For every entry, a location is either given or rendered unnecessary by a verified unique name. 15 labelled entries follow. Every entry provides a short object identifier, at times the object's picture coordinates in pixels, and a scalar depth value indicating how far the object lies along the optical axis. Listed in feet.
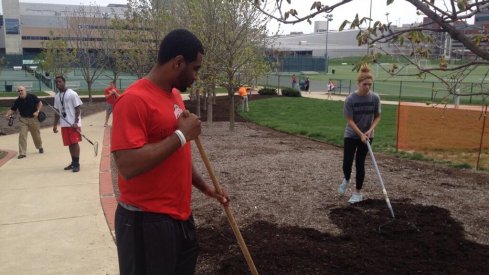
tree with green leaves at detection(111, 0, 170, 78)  56.80
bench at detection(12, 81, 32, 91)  103.91
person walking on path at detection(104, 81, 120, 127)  42.88
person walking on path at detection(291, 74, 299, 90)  112.50
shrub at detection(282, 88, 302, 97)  89.81
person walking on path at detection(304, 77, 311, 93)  116.06
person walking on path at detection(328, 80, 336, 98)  100.22
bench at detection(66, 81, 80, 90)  105.81
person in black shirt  31.81
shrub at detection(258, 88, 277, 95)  93.59
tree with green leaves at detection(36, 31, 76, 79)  72.38
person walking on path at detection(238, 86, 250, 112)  59.51
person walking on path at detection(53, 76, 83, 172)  26.66
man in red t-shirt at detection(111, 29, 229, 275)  7.41
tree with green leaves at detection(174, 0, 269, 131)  42.19
